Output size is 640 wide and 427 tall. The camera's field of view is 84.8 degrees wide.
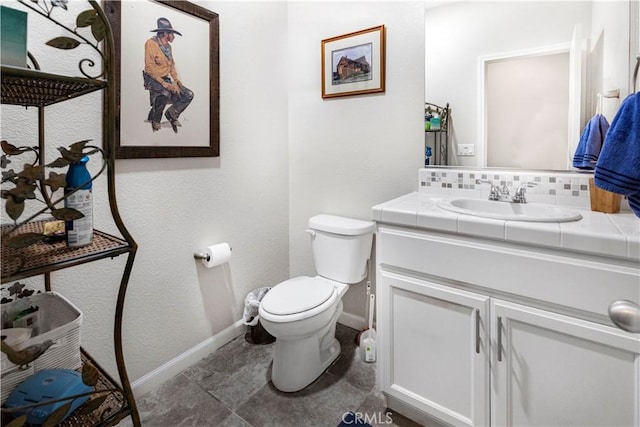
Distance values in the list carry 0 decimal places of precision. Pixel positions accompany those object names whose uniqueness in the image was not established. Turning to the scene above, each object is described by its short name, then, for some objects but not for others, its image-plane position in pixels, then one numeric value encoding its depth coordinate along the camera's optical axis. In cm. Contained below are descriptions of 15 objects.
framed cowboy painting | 148
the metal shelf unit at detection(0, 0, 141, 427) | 80
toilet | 160
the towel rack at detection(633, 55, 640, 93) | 116
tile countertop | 100
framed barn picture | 198
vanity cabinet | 104
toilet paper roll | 182
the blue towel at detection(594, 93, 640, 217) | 91
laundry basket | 90
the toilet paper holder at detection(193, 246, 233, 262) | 183
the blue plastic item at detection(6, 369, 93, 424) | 86
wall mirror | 143
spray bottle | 95
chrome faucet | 163
